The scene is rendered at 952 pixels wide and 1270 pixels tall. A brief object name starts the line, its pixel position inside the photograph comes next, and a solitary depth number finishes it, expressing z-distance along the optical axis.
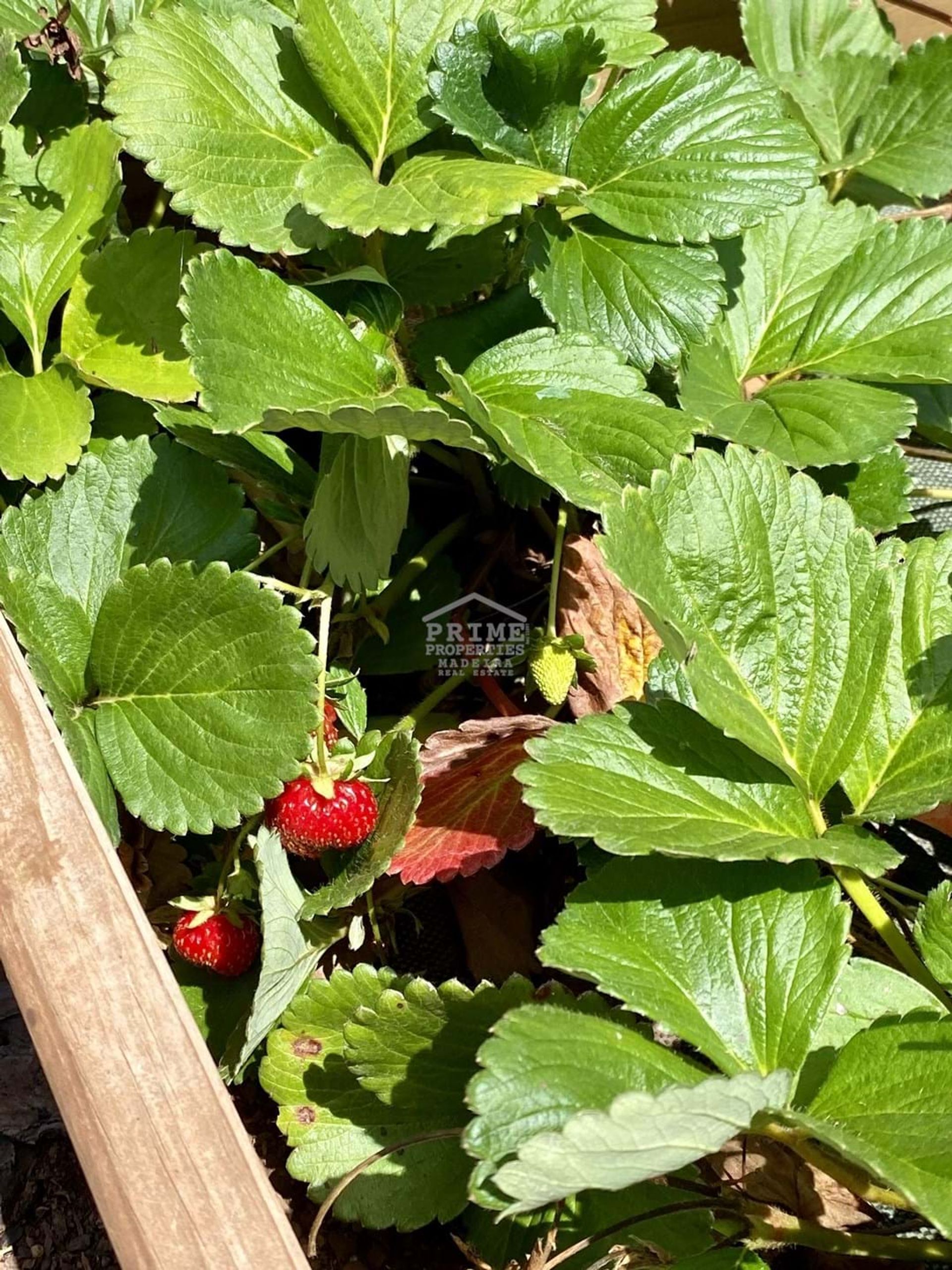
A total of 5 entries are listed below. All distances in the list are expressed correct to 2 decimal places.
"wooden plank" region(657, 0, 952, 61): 0.53
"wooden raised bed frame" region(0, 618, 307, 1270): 0.24
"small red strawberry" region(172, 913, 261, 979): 0.33
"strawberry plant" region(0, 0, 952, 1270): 0.26
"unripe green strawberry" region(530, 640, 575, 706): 0.36
